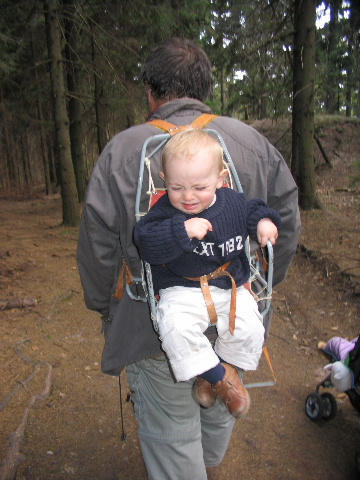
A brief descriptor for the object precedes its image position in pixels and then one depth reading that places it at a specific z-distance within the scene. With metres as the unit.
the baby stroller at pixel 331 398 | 3.27
